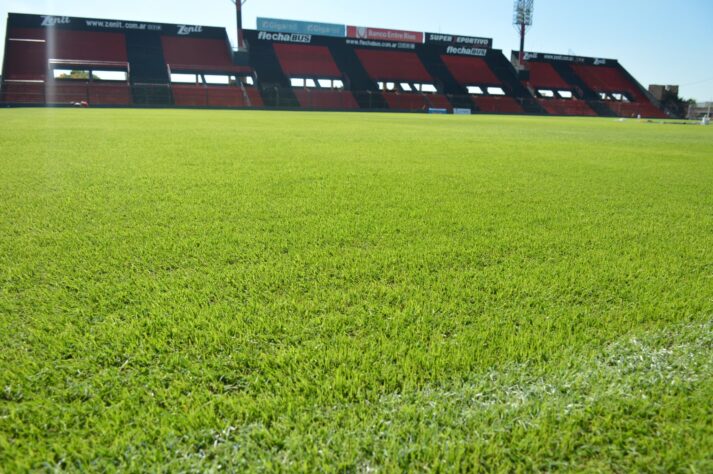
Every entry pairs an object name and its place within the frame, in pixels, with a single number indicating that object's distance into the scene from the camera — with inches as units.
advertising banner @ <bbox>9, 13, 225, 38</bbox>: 1267.2
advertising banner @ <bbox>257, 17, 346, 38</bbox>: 1576.3
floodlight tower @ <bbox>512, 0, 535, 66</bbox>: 1831.9
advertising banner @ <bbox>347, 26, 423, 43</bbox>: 1673.2
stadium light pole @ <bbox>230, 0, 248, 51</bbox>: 1393.9
